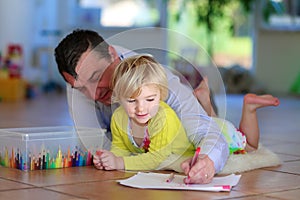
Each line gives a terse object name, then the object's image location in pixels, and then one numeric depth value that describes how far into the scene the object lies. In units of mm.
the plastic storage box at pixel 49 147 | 2151
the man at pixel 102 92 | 2061
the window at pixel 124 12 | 6957
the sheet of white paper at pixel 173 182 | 1842
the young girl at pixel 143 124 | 2033
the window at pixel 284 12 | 6805
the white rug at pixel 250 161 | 2171
